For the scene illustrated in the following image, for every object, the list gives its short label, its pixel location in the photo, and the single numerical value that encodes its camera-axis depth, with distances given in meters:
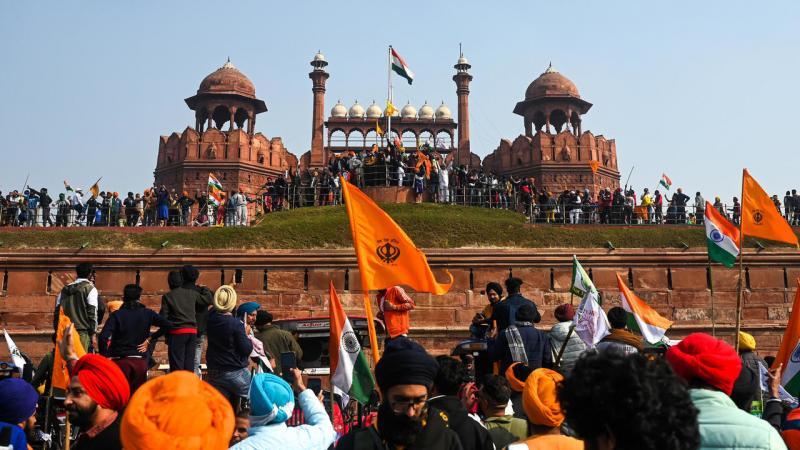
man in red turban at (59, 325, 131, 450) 3.79
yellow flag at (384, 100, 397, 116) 30.53
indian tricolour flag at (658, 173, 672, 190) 29.10
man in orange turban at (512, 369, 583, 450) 4.00
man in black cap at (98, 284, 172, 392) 8.06
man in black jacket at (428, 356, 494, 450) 4.23
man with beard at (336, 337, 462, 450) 3.58
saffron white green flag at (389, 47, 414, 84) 28.94
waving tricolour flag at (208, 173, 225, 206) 22.34
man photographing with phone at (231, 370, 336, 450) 4.06
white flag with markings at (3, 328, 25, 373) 8.85
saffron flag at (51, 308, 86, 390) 7.22
